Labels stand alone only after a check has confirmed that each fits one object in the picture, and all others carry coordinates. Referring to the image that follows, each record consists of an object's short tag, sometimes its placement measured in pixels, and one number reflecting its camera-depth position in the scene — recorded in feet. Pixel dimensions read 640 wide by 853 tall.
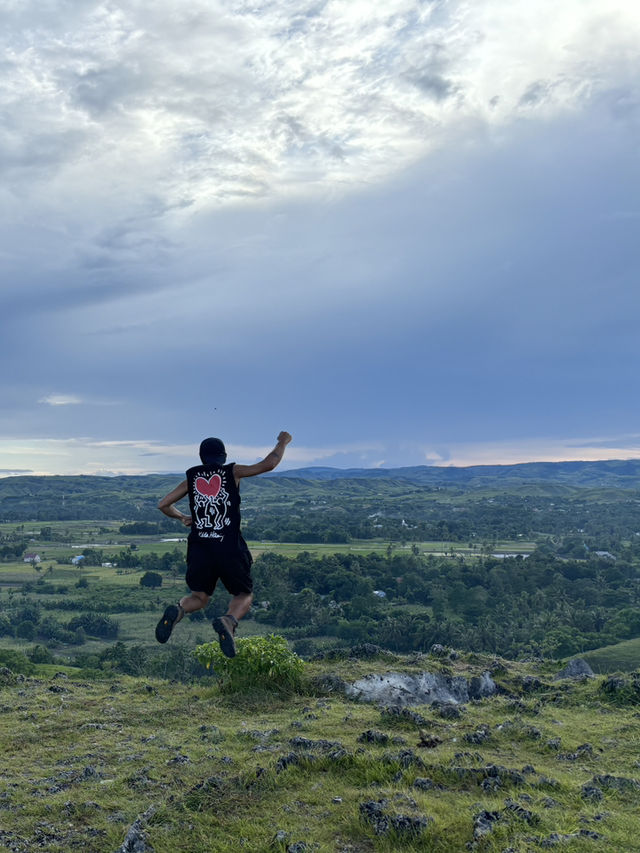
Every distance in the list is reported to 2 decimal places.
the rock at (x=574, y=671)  59.58
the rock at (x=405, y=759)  26.58
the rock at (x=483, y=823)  20.30
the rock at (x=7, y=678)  54.01
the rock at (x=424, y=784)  24.67
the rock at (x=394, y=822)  20.72
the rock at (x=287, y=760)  26.73
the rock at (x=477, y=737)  31.55
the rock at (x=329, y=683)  45.71
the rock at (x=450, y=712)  38.71
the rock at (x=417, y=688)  45.55
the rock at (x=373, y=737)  30.73
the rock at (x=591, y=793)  23.98
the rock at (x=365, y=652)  58.48
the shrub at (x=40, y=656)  162.47
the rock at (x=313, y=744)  29.28
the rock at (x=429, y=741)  30.71
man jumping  29.30
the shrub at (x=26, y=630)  278.05
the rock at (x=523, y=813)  21.42
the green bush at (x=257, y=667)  44.75
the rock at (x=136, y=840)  20.76
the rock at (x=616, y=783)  25.00
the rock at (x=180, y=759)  29.01
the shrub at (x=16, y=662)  97.25
